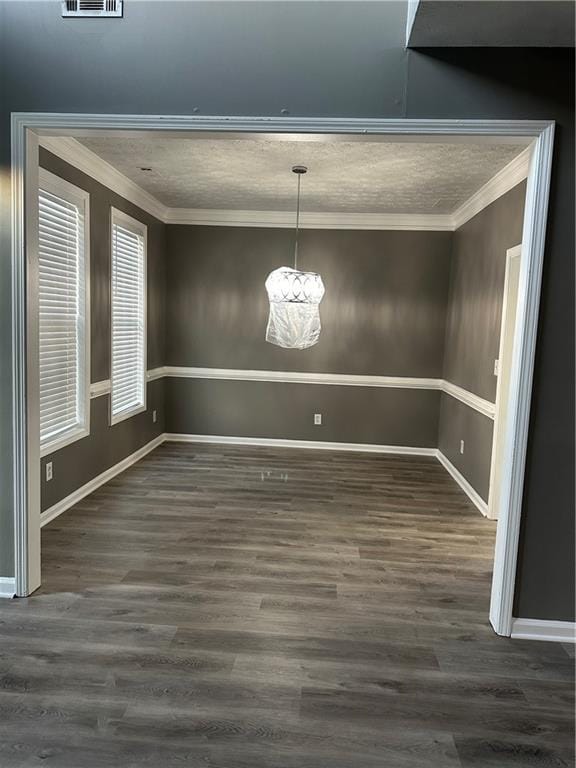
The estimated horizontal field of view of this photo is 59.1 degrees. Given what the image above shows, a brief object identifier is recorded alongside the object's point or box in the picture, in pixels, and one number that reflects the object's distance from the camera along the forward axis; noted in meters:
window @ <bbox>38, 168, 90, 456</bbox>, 3.42
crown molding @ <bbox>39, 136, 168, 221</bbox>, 3.42
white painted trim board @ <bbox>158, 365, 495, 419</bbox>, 5.77
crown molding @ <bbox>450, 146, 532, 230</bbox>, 3.50
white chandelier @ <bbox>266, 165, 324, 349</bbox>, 4.32
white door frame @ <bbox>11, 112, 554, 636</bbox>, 2.20
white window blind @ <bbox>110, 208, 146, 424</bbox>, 4.57
